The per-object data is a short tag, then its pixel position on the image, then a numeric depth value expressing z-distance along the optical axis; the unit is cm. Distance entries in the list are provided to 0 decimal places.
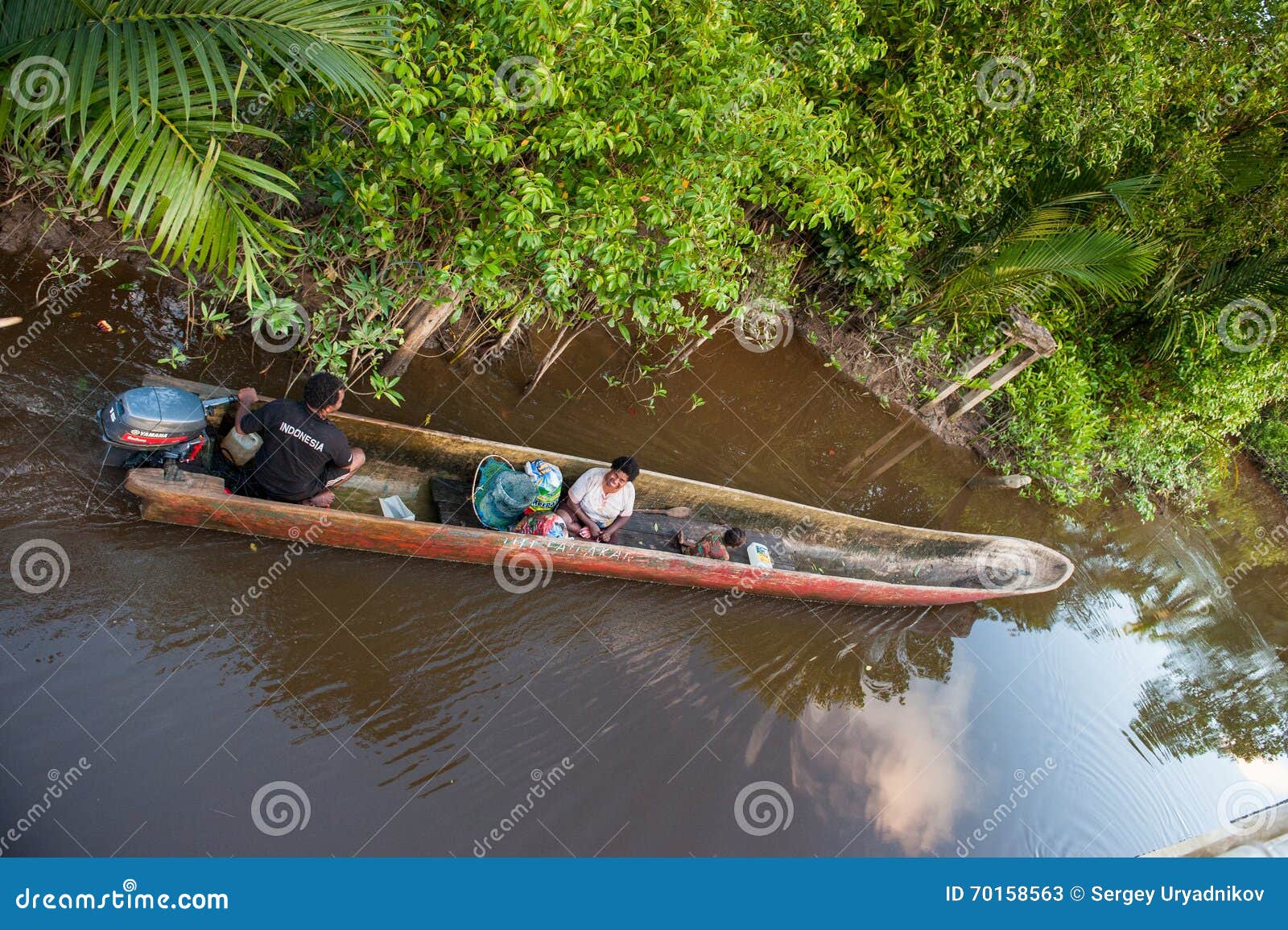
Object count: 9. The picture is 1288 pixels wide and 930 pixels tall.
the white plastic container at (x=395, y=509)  479
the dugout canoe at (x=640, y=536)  425
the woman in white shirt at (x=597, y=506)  514
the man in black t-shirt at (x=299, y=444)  399
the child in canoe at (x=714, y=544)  581
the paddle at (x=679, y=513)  616
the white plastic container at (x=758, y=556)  598
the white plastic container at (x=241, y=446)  421
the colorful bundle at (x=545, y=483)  504
